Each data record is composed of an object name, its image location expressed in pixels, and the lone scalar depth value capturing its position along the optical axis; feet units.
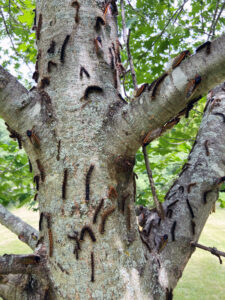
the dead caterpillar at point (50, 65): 4.21
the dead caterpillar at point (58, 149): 3.71
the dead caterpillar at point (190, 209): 4.63
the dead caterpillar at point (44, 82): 4.17
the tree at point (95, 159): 3.32
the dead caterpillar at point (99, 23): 4.56
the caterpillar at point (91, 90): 3.95
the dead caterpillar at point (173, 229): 4.44
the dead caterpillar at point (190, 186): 4.90
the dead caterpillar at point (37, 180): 3.94
